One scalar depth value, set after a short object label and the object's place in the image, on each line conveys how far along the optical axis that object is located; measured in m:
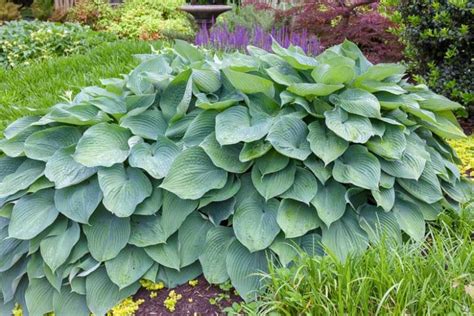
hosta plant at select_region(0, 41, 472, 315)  1.85
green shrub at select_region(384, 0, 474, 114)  3.22
